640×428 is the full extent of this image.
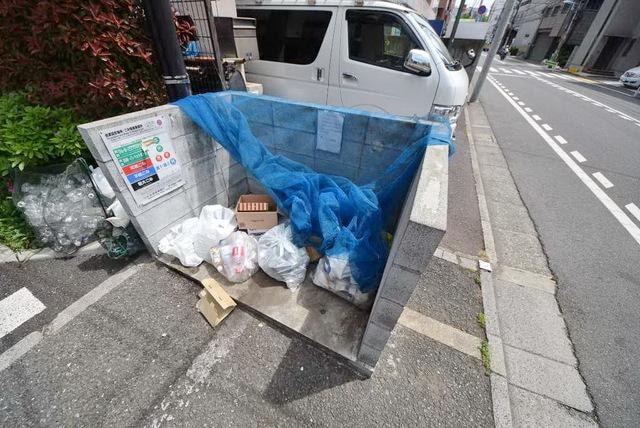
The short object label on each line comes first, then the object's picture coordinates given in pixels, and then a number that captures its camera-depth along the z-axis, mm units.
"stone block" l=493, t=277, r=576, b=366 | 2145
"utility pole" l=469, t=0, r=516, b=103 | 8858
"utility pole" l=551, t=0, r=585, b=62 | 23703
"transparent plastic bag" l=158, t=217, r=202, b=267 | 2480
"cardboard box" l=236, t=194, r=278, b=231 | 2670
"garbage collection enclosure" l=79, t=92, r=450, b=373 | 1638
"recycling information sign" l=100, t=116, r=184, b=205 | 2023
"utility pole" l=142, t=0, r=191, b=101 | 2211
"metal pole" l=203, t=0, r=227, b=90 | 3523
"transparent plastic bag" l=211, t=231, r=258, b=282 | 2334
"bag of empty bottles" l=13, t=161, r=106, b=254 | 2512
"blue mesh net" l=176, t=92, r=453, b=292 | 2133
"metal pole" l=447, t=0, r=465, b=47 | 9353
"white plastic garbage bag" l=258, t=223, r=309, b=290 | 2308
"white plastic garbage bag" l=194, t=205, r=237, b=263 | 2498
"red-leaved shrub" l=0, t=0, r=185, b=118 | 2172
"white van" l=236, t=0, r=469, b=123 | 3408
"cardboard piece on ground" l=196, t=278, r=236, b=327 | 2104
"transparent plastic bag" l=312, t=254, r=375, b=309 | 2158
